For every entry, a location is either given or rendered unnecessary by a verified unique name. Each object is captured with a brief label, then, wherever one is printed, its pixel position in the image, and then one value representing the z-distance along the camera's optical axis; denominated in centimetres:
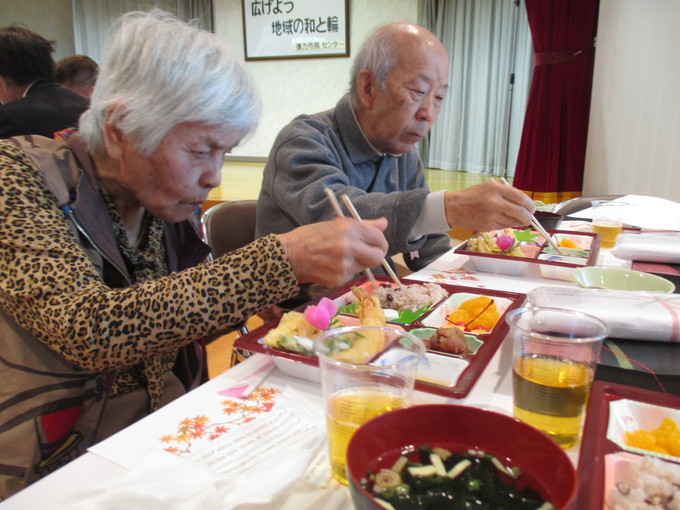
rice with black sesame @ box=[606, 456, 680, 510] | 48
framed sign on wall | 635
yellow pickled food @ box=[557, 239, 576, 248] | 169
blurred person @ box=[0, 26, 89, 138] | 252
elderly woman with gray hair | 82
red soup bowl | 46
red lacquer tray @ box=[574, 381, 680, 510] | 50
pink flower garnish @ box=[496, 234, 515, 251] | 155
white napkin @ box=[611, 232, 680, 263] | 141
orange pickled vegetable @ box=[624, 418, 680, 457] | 61
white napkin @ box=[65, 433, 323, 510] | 54
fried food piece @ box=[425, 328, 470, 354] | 88
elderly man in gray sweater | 139
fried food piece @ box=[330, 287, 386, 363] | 64
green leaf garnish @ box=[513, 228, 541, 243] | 174
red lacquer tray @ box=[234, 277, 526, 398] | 75
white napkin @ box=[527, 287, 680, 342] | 86
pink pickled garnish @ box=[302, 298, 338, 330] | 93
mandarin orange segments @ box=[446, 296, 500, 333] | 105
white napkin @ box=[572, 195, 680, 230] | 199
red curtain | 358
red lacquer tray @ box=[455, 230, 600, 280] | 141
